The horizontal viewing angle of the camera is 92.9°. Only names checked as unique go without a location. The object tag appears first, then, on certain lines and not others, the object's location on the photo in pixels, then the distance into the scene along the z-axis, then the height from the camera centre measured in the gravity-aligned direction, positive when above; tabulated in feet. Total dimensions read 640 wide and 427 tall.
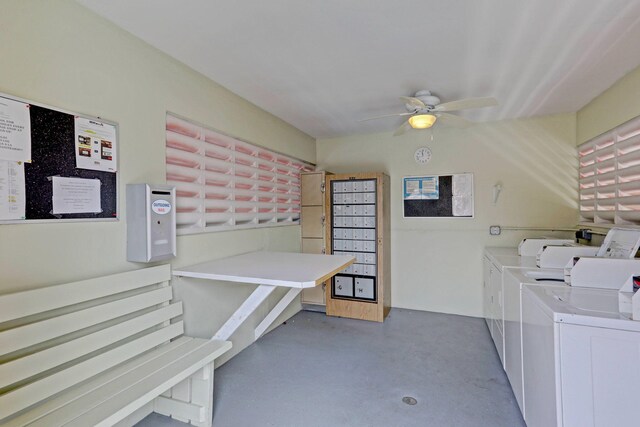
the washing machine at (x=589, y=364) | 4.12 -2.20
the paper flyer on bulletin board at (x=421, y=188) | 13.46 +1.07
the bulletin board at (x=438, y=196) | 13.03 +0.69
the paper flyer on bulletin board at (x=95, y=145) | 5.59 +1.37
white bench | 4.46 -2.56
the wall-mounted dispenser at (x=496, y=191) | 12.46 +0.82
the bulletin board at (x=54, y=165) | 4.68 +0.89
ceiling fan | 8.12 +2.96
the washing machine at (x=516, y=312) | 6.53 -2.40
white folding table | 6.31 -1.35
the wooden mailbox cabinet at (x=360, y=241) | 12.66 -1.22
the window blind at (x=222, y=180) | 7.93 +1.06
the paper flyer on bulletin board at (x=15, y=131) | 4.58 +1.34
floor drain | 7.17 -4.50
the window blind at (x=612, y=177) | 8.29 +1.02
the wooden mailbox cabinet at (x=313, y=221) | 13.53 -0.36
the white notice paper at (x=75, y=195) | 5.27 +0.38
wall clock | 13.55 +2.54
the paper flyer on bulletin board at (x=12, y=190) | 4.59 +0.41
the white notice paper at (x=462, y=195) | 12.97 +0.70
